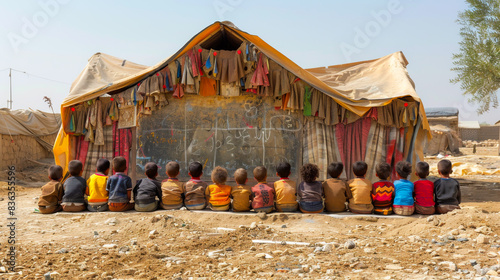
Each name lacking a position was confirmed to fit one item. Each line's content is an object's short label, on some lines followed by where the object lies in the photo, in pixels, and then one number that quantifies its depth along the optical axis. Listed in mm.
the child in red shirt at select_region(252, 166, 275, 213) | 5863
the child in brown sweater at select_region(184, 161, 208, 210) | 6137
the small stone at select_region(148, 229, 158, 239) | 4633
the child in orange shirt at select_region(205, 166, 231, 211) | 6035
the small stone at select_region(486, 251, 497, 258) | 3725
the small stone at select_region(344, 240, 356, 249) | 4145
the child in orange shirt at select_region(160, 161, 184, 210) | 6168
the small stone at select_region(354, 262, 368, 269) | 3479
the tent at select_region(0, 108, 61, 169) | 13977
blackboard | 7496
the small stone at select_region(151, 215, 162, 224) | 5068
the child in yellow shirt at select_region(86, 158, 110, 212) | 6199
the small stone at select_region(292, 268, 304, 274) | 3369
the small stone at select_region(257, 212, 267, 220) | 5666
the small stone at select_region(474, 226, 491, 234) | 4431
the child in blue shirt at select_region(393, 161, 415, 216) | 5754
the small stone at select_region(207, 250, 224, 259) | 3883
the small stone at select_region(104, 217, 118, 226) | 5395
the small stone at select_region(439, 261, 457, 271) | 3399
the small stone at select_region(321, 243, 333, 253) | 4023
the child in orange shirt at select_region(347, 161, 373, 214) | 5805
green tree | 14766
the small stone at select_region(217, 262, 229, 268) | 3564
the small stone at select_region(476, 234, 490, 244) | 4117
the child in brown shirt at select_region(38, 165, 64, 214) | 6227
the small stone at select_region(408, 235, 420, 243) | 4363
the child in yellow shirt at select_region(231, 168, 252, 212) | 5973
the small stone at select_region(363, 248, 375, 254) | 3946
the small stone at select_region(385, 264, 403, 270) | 3441
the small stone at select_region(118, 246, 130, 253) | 4074
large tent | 7203
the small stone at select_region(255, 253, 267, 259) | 3807
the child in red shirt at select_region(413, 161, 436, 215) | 5734
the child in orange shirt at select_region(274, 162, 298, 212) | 5934
